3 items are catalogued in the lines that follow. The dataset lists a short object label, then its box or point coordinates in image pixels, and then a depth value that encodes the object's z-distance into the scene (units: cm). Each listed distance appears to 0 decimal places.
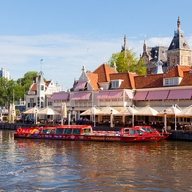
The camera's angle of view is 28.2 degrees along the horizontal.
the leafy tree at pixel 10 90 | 13712
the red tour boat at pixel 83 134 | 4756
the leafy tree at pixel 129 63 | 9031
